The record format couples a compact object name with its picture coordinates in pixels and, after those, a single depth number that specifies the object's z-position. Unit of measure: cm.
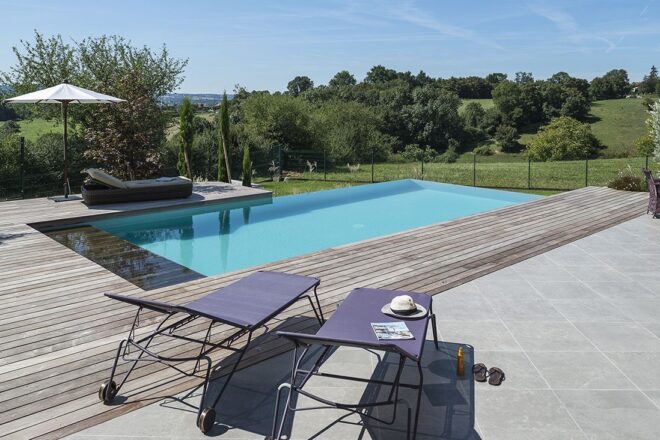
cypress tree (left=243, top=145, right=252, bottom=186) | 1251
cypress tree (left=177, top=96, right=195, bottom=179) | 1253
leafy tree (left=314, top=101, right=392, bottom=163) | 2339
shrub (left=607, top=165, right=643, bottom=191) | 1126
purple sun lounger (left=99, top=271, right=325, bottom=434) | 291
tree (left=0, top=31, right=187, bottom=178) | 1104
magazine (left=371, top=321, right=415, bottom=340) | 281
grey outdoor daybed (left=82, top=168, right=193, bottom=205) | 915
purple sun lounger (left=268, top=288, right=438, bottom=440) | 255
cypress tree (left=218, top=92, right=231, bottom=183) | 1294
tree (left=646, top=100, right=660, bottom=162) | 1128
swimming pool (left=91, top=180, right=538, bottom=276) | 791
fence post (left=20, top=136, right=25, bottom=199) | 1069
